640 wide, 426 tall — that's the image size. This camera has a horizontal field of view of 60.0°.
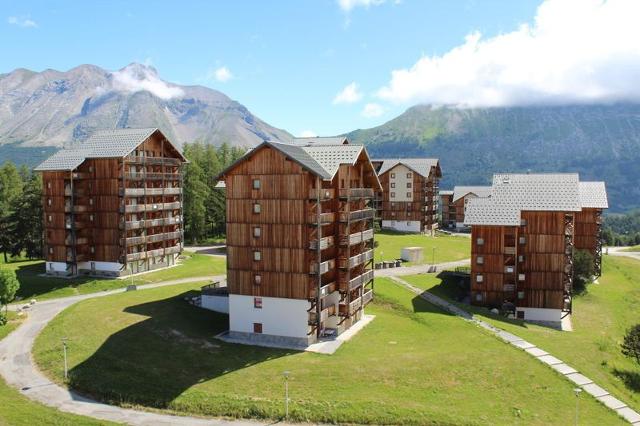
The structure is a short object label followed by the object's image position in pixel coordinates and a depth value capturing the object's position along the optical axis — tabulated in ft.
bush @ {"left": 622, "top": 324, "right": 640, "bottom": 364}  192.40
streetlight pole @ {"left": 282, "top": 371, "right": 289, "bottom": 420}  132.77
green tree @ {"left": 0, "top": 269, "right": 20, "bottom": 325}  197.98
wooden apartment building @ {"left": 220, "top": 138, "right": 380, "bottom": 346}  174.91
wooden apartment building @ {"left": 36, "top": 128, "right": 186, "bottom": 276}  267.39
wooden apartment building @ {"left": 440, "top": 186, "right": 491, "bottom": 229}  522.51
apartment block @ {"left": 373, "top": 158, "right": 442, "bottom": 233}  447.42
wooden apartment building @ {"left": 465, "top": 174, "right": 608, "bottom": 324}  235.63
